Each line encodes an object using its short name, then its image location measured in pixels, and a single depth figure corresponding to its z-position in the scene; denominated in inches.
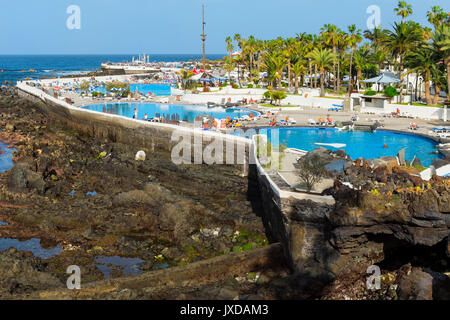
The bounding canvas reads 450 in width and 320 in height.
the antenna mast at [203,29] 2744.6
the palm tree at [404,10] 1820.9
